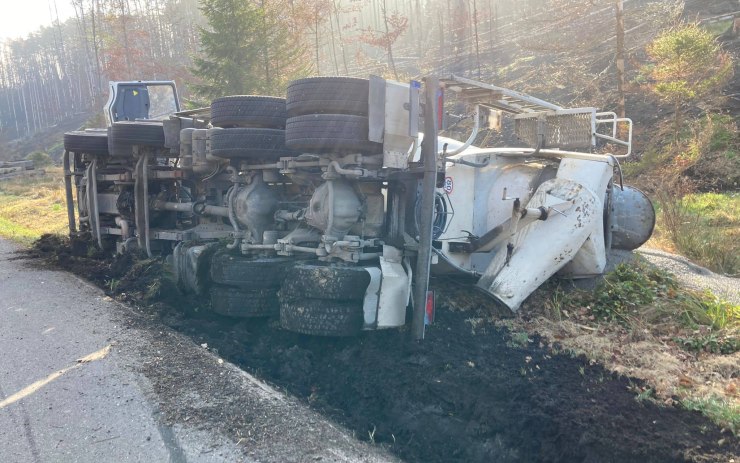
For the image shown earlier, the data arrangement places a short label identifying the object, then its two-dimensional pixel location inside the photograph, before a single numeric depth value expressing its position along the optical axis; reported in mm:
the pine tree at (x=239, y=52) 16375
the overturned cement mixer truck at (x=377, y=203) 4449
